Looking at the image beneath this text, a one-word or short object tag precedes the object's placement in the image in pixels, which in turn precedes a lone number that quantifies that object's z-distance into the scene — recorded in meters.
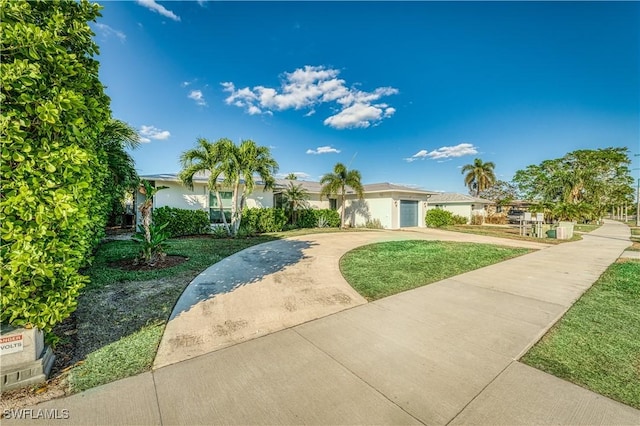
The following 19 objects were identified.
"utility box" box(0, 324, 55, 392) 2.27
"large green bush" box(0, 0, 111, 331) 2.14
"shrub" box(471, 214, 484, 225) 27.17
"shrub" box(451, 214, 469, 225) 24.74
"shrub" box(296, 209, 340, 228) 17.75
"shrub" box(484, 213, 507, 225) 28.95
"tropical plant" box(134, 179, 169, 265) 7.02
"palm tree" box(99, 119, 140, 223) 7.65
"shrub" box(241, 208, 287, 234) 14.14
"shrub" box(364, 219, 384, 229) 19.86
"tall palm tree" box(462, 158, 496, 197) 35.66
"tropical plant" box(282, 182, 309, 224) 16.95
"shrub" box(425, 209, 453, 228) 21.91
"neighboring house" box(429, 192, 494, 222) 27.41
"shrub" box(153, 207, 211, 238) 12.27
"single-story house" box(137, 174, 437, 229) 13.40
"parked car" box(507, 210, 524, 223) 30.40
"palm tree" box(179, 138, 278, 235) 11.48
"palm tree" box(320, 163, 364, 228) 17.72
